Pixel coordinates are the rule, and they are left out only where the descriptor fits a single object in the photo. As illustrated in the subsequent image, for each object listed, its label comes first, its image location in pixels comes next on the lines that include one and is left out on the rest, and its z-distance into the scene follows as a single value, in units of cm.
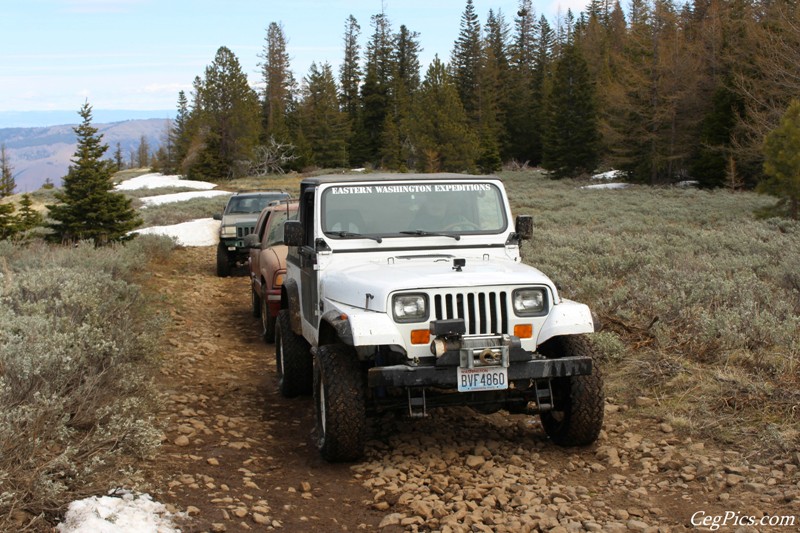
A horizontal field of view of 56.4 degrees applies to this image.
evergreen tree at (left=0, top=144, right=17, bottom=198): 7650
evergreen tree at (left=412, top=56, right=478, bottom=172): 4722
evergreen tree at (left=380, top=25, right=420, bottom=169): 6294
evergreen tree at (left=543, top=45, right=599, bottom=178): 5175
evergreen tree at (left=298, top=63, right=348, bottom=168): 7250
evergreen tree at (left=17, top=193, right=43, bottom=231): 2135
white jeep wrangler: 475
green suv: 1519
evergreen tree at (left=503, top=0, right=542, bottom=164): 7350
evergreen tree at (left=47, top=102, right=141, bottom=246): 1739
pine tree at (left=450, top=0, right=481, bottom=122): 7500
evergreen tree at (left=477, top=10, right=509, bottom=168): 6179
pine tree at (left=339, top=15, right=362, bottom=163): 8781
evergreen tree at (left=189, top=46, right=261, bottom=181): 6088
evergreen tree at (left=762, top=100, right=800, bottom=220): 1994
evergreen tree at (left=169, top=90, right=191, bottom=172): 7126
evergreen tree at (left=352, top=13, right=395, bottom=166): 7694
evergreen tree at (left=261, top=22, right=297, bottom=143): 8852
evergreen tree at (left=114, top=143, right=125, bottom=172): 11325
